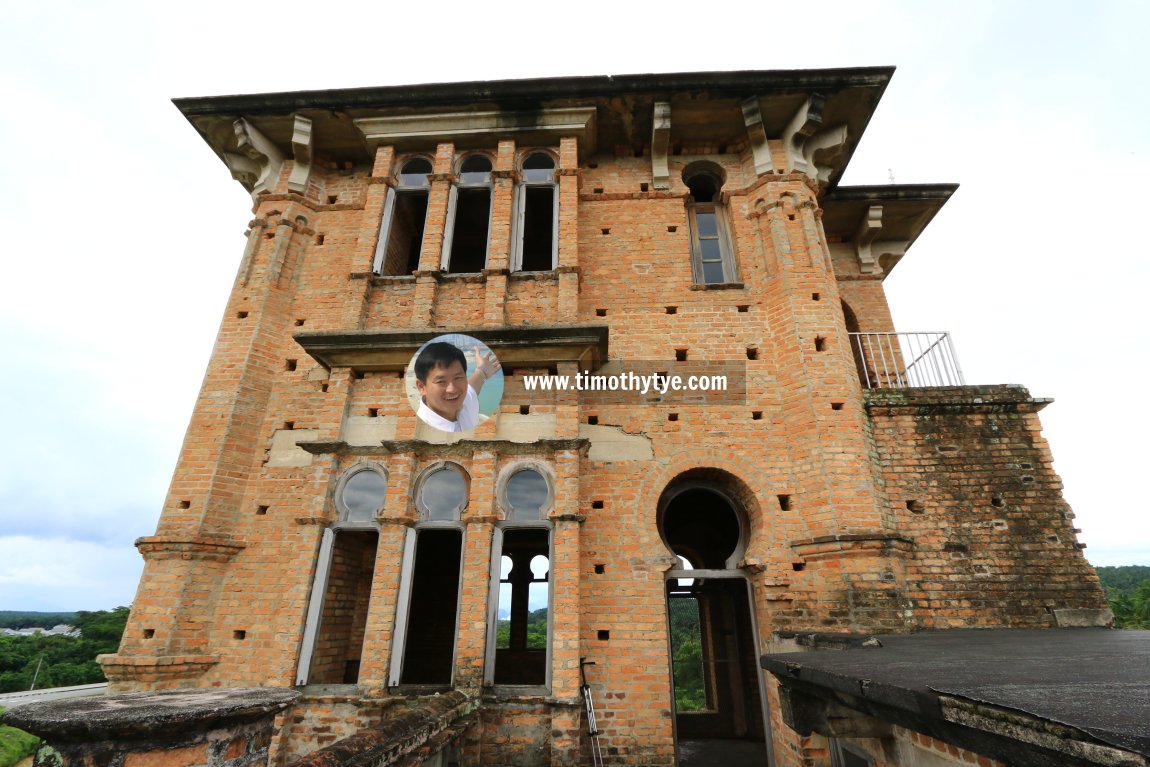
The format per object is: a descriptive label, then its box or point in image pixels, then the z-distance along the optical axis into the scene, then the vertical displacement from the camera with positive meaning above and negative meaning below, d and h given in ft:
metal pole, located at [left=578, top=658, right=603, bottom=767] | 18.97 -3.70
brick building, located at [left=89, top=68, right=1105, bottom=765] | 20.63 +7.73
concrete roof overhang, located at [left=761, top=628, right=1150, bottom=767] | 5.99 -1.13
